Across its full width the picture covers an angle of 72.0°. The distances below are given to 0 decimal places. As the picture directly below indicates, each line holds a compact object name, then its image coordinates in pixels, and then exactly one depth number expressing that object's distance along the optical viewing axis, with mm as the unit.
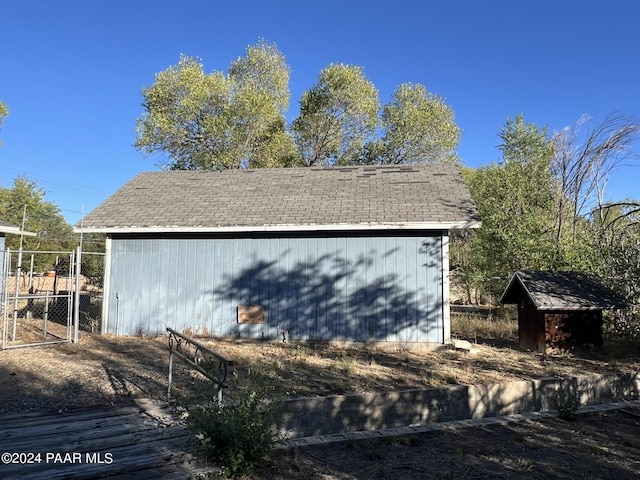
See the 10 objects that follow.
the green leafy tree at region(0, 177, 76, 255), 27625
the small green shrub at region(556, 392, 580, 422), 5590
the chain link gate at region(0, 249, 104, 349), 8836
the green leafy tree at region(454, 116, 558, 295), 13055
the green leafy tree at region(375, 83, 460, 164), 23609
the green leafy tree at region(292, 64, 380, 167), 22828
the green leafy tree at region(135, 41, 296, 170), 21109
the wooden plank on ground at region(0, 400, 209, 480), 3635
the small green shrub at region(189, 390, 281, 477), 3582
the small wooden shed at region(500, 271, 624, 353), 8758
